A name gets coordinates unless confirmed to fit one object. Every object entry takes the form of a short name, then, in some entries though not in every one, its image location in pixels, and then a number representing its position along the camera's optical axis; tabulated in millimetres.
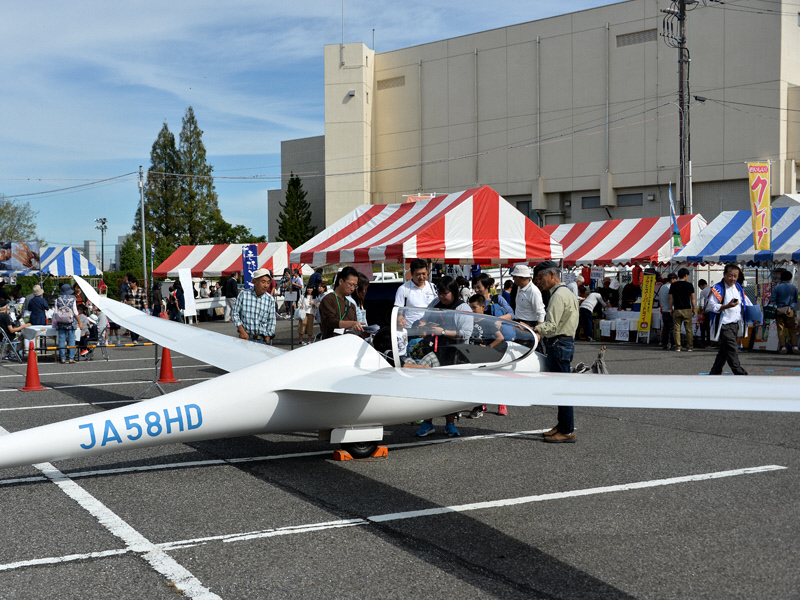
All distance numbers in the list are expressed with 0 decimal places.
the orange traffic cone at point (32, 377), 10438
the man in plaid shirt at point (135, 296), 18406
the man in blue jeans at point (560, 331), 7062
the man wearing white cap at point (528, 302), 8266
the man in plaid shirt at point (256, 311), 9031
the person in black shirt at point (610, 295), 22734
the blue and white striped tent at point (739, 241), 16047
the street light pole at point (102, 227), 82500
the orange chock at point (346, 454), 6285
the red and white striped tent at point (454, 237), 13688
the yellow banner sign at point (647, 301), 18438
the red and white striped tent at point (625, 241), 21531
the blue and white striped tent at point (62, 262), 29875
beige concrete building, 37125
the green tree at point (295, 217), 61438
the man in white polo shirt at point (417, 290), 9203
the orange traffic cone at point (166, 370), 11086
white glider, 4027
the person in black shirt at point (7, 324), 15052
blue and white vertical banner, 16906
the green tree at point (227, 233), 73931
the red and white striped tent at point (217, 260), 32719
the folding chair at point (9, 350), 14891
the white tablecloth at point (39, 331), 14711
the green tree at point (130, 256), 62094
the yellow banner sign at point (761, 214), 15727
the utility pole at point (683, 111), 22219
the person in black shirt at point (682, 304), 16078
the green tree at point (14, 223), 57244
